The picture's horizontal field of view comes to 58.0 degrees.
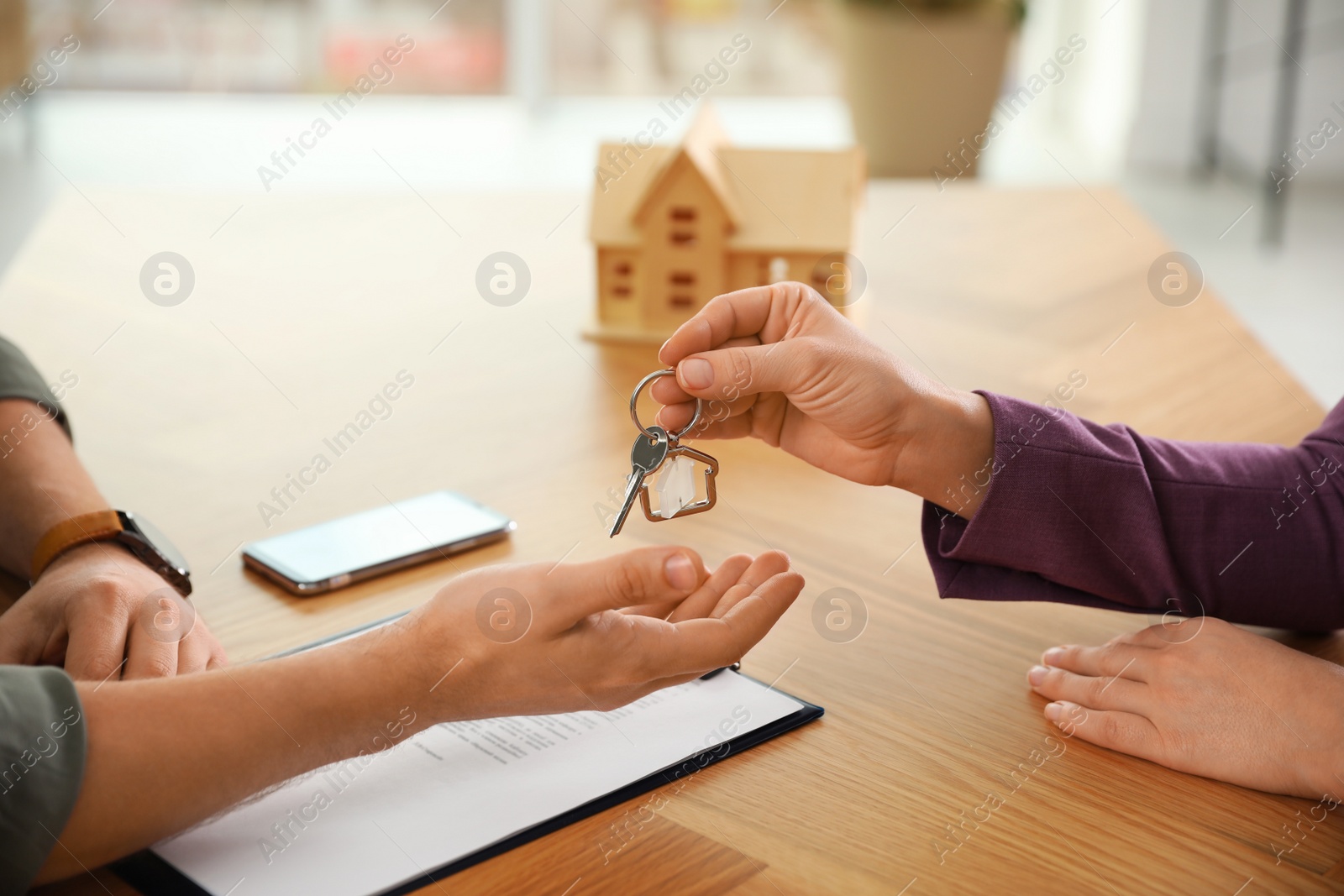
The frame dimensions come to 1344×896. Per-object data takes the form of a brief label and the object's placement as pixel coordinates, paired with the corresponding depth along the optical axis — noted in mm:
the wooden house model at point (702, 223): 1581
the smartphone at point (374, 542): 1037
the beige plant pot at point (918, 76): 3920
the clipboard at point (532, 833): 680
